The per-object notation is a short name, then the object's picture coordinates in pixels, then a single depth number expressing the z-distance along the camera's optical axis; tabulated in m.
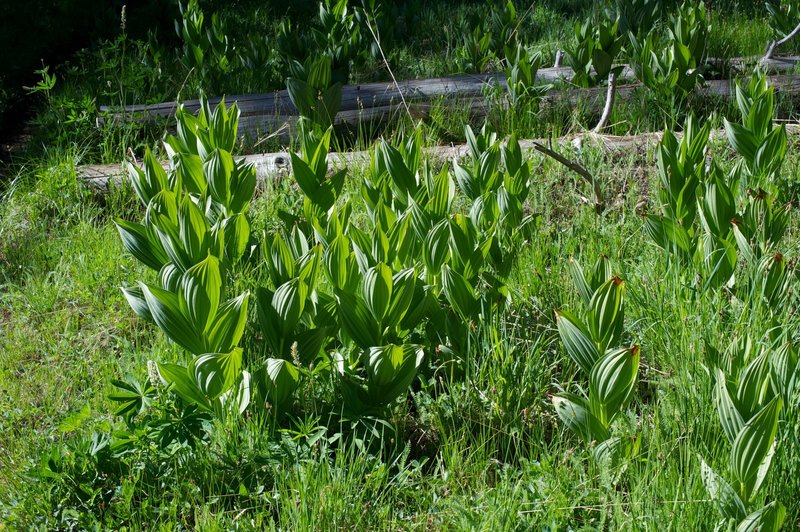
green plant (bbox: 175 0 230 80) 5.55
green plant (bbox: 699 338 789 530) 1.68
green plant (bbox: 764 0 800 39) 5.83
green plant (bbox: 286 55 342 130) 4.43
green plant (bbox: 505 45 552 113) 4.59
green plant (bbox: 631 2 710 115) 4.59
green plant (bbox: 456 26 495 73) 5.71
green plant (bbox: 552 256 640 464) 1.99
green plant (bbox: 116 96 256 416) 2.26
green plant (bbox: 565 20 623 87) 4.77
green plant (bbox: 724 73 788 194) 3.21
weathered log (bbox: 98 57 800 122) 4.95
